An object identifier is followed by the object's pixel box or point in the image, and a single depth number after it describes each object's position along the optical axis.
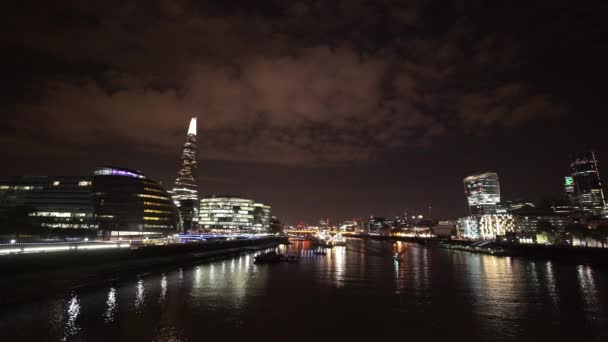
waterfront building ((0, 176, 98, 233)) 126.50
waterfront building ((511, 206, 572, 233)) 181.90
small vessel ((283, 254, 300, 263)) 99.06
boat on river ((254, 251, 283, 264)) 96.07
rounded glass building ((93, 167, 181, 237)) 129.75
